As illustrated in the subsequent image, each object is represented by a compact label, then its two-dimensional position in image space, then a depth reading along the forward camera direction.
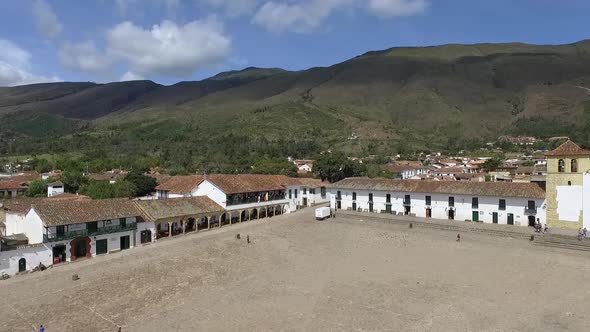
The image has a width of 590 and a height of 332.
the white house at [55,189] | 51.93
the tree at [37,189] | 55.03
